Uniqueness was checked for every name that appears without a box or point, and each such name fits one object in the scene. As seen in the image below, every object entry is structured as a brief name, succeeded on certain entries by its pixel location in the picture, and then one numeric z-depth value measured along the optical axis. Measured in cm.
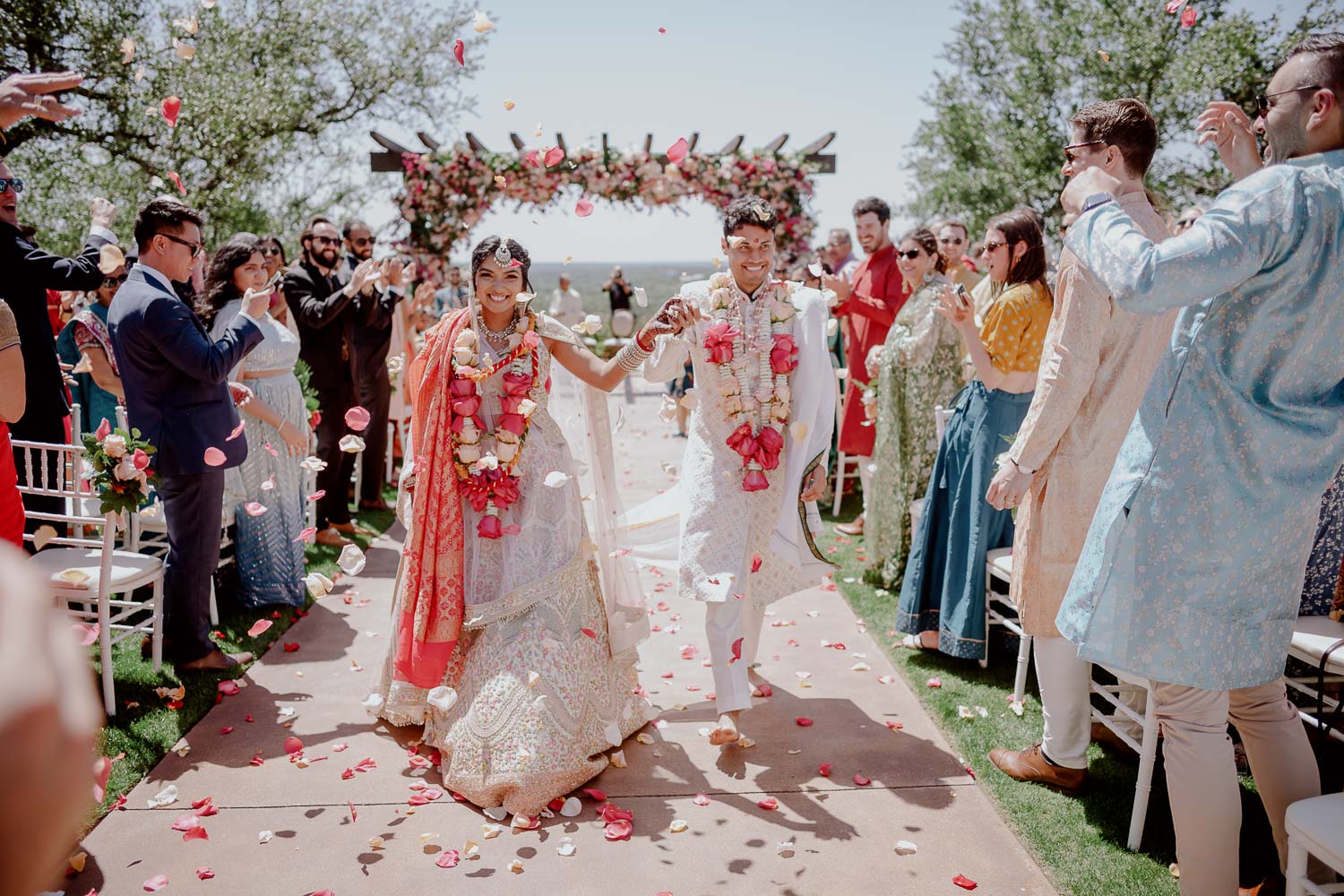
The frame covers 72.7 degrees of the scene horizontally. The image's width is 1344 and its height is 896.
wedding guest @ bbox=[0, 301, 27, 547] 310
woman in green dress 576
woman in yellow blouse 419
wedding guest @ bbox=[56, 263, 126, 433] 522
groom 381
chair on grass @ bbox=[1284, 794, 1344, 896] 207
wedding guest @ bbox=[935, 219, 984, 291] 613
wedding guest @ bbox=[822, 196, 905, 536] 693
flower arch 1313
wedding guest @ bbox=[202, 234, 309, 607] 523
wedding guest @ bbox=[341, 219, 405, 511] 716
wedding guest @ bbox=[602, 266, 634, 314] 1909
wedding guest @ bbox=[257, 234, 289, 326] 615
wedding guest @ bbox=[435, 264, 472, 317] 1258
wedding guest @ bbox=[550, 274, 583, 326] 1638
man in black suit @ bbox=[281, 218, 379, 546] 647
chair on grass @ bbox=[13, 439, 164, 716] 388
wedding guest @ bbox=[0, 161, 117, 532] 439
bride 367
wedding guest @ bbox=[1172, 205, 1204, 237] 518
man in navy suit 405
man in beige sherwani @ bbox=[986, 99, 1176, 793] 292
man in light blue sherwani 217
